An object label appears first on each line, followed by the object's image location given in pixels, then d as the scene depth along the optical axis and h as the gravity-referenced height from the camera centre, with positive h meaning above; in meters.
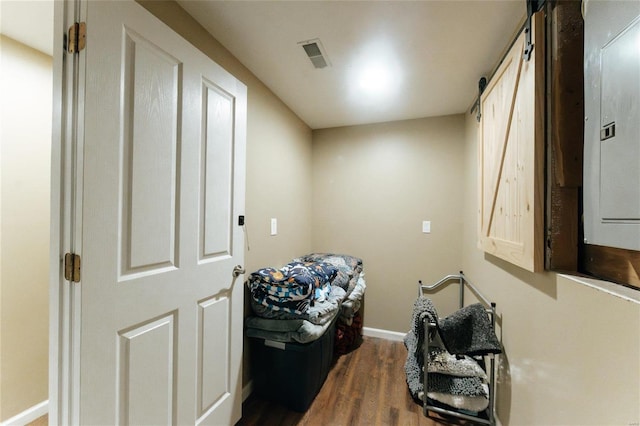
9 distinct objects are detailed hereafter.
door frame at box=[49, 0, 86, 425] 0.84 -0.01
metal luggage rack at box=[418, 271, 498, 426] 1.58 -1.15
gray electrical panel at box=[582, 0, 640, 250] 0.60 +0.24
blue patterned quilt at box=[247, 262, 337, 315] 1.61 -0.50
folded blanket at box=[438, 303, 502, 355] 1.43 -0.69
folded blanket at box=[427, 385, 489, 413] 1.61 -1.21
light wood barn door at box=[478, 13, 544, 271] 1.05 +0.29
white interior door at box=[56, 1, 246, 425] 0.87 -0.06
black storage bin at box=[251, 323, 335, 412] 1.66 -1.06
